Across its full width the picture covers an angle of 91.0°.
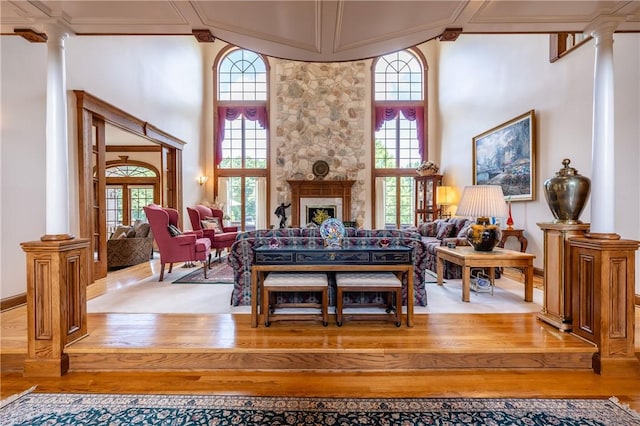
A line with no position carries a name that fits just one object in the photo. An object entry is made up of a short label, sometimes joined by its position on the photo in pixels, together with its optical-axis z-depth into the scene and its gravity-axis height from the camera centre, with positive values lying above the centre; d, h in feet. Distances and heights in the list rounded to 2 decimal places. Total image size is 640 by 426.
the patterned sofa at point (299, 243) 10.55 -1.15
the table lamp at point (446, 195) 25.50 +1.11
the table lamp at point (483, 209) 11.53 -0.01
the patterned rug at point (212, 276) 14.89 -3.42
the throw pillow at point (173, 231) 15.64 -1.12
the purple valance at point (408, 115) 29.96 +8.95
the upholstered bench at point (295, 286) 8.94 -2.20
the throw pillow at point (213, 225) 21.66 -1.11
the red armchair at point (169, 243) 15.23 -1.69
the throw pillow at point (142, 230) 19.58 -1.32
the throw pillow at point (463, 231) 16.41 -1.21
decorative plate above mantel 29.19 +3.70
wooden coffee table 11.64 -2.02
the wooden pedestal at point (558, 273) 8.65 -1.83
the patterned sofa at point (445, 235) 15.51 -1.56
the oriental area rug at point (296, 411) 5.88 -3.95
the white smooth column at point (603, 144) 7.86 +1.64
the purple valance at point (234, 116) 29.86 +8.90
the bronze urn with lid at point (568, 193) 8.60 +0.43
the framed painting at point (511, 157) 16.49 +3.06
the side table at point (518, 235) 16.33 -1.39
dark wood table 9.09 -1.53
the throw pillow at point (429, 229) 20.49 -1.36
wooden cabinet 26.22 +0.98
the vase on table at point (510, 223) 16.97 -0.77
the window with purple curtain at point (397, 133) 30.01 +7.26
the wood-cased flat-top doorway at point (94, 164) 13.97 +2.14
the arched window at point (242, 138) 30.01 +6.85
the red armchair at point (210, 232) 20.68 -1.58
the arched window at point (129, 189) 30.55 +1.96
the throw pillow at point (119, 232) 19.59 -1.47
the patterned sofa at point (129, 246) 18.40 -2.23
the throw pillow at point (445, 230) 18.29 -1.30
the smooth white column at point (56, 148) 7.80 +1.54
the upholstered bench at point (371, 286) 8.94 -2.19
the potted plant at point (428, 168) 26.45 +3.42
